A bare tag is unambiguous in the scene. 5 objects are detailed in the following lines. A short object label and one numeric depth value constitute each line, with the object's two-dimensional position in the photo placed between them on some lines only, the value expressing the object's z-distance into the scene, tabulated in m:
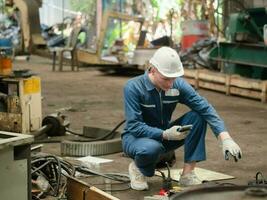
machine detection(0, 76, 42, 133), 5.92
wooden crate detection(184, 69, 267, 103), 8.47
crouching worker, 4.01
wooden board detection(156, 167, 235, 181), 4.51
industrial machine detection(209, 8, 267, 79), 9.01
